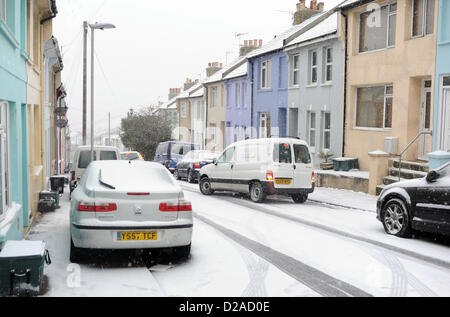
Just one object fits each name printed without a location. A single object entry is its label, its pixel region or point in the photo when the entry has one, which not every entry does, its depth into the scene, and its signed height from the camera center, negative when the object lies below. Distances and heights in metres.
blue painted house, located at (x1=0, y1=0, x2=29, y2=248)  7.80 +0.03
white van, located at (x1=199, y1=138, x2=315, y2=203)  14.72 -1.17
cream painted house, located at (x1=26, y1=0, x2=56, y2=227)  11.56 +0.95
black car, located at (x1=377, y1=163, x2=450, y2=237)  8.82 -1.36
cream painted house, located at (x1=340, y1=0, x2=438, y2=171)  16.94 +1.95
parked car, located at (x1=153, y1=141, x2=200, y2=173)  28.55 -1.38
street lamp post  21.73 +4.05
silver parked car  7.00 -1.24
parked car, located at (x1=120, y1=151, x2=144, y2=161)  31.09 -1.74
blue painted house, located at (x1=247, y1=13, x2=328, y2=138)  27.41 +2.57
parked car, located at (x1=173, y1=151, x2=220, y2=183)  22.98 -1.61
